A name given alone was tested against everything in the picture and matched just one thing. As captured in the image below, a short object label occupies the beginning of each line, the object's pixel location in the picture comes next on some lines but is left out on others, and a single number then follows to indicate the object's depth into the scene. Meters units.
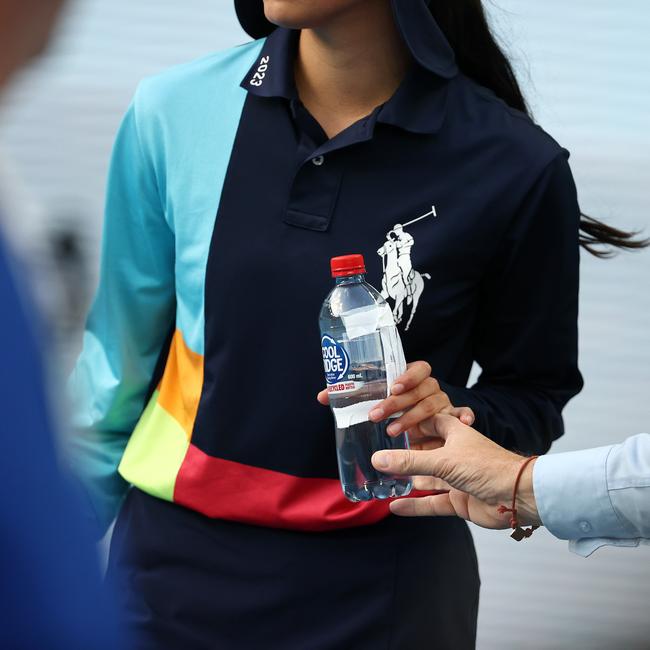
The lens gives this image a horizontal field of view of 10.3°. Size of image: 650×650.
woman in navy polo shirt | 3.14
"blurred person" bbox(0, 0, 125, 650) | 2.31
